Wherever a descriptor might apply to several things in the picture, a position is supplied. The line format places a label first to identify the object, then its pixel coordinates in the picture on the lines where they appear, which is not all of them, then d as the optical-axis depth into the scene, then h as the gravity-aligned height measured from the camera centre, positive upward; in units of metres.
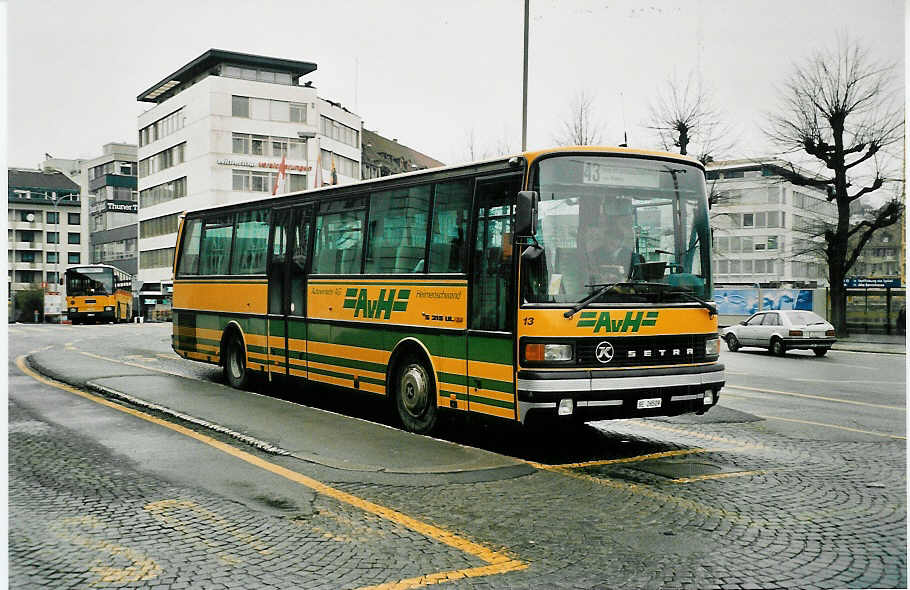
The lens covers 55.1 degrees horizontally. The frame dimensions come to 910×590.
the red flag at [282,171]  29.82 +4.31
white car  26.45 -1.12
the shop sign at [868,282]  28.69 +0.51
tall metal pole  17.34 +3.68
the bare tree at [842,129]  16.10 +4.17
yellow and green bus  8.20 +0.06
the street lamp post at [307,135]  27.30 +5.08
